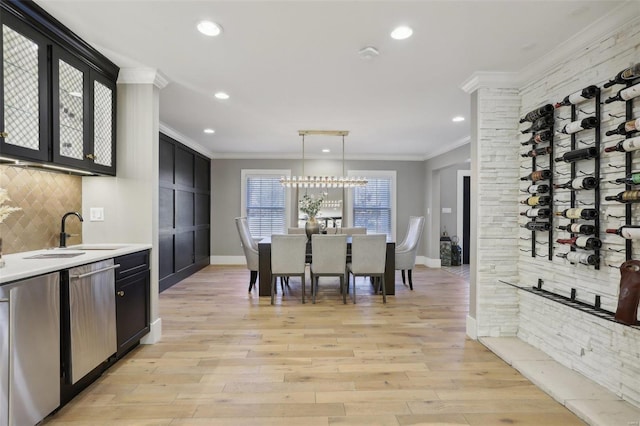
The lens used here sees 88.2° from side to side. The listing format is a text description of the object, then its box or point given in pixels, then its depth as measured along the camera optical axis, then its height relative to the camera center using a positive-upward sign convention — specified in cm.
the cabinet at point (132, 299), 254 -71
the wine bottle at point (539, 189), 267 +20
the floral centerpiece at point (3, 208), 186 +3
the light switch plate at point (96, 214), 293 -1
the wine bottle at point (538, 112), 264 +82
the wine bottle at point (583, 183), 221 +21
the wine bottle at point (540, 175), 266 +31
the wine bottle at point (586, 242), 220 -20
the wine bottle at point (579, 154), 223 +41
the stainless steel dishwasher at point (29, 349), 159 -71
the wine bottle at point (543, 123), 264 +73
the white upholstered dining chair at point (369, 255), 446 -57
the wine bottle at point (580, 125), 223 +62
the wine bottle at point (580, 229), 225 -11
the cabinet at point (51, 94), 193 +82
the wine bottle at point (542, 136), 265 +62
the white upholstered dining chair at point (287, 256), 431 -58
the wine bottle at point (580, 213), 222 +0
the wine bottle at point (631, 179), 188 +20
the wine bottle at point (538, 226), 266 -11
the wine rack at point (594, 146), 223 +48
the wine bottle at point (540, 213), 266 +0
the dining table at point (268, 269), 473 -81
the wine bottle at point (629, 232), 187 -11
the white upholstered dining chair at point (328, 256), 435 -58
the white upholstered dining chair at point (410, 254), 516 -65
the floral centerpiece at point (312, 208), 528 +8
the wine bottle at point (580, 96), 223 +83
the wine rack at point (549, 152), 264 +49
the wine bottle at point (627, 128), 189 +51
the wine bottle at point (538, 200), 268 +11
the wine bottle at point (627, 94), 188 +71
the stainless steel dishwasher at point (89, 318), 203 -70
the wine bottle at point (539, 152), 266 +51
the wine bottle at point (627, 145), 187 +40
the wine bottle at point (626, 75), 190 +82
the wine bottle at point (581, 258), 222 -31
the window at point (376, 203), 744 +22
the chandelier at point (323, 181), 538 +52
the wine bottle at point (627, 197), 189 +10
